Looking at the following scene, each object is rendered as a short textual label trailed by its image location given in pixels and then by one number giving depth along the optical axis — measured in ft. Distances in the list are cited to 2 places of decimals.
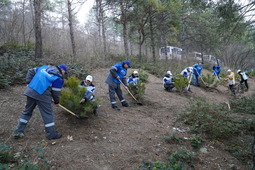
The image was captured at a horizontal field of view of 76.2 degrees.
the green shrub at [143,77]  32.95
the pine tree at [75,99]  12.66
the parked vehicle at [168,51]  60.34
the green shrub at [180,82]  26.05
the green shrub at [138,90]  20.42
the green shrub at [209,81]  33.80
